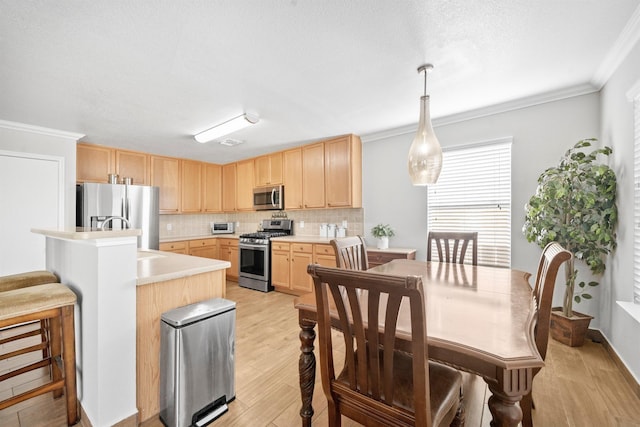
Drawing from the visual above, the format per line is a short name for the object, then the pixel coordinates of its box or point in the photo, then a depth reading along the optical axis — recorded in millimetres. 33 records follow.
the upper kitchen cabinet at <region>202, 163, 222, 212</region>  5449
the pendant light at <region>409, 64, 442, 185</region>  1849
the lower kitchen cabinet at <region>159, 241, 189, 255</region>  4504
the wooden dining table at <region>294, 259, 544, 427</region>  908
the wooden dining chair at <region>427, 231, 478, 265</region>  2383
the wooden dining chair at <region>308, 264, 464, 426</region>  887
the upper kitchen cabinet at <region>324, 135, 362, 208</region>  3846
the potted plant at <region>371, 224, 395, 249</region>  3598
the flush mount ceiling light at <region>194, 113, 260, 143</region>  3016
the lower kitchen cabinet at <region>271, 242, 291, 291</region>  4176
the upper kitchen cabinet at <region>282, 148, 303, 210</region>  4398
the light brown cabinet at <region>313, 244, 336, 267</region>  3744
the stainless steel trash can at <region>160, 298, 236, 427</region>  1455
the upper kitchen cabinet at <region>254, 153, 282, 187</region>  4699
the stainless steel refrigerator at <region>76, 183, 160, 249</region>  3613
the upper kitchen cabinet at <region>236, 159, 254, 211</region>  5211
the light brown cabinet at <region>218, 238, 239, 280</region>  5074
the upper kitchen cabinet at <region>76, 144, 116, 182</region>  3877
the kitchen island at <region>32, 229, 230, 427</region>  1393
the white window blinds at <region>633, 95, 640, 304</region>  1867
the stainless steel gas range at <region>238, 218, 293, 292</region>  4355
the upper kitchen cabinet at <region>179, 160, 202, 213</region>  5086
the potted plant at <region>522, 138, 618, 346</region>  2203
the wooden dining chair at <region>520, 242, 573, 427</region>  1243
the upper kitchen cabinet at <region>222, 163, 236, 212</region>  5574
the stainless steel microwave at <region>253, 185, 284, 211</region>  4637
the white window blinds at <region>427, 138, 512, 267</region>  2955
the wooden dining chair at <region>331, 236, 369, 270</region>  2025
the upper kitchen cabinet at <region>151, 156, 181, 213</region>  4703
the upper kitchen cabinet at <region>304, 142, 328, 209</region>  4121
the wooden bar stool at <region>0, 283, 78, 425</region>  1332
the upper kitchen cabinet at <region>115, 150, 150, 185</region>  4278
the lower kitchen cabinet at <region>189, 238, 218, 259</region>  4922
